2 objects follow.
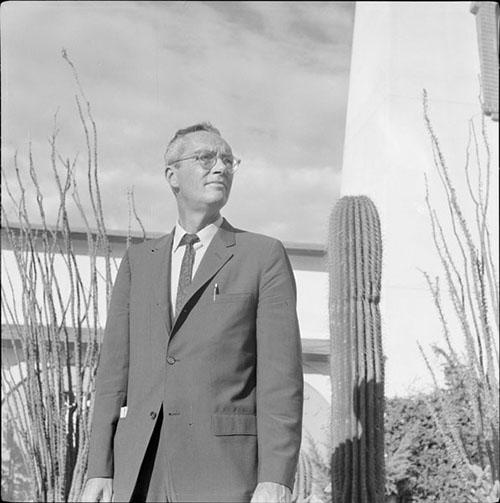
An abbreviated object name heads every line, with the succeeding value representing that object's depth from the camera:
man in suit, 1.46
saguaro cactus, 2.80
